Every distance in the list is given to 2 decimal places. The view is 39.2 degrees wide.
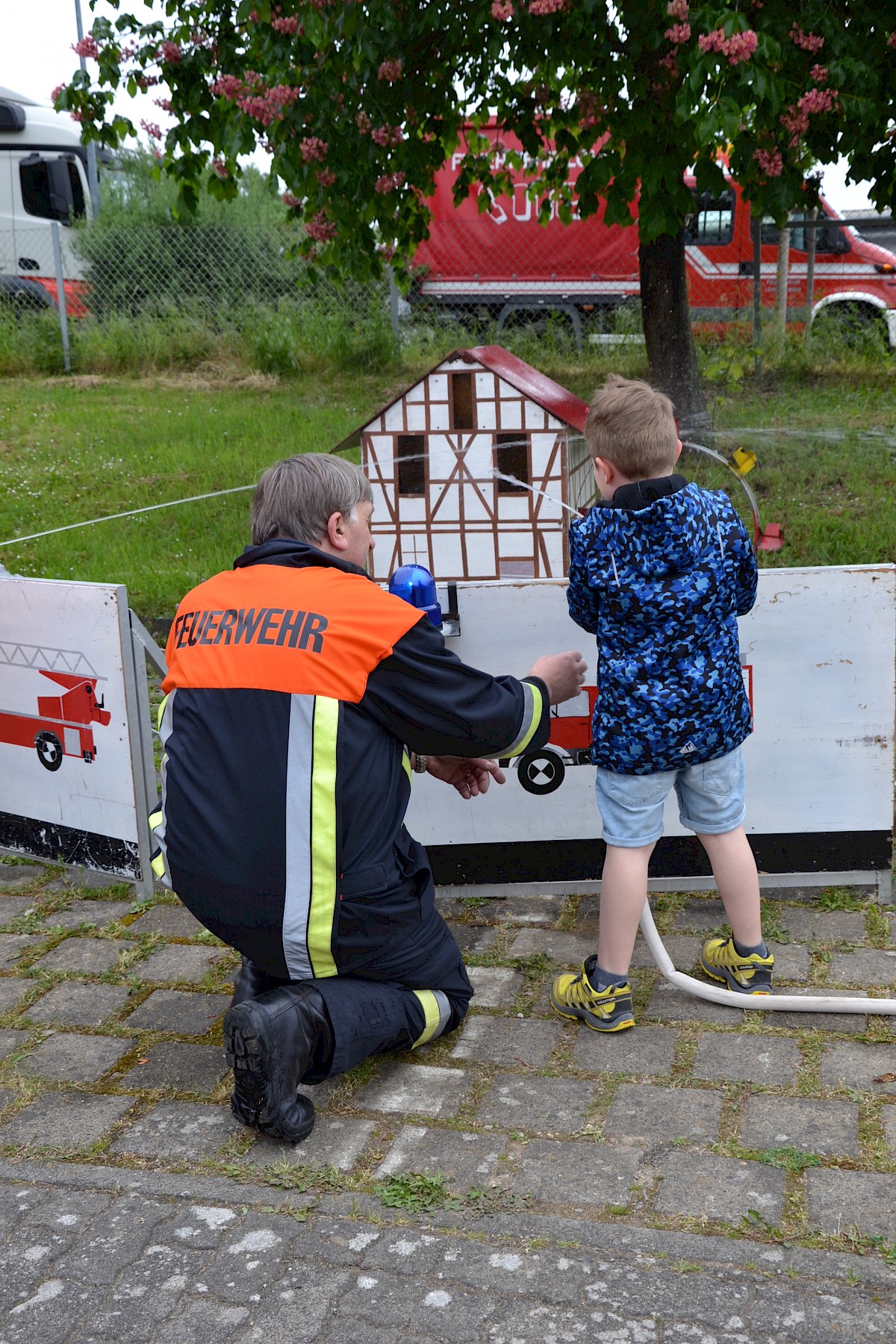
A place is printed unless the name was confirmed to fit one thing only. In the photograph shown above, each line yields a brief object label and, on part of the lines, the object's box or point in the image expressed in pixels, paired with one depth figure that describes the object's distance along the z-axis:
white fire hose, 3.02
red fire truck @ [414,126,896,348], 13.39
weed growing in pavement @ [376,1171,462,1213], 2.43
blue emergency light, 3.32
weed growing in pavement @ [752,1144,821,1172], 2.50
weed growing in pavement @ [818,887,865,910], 3.63
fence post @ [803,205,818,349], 12.21
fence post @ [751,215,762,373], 10.84
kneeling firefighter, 2.65
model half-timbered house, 4.40
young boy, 2.83
